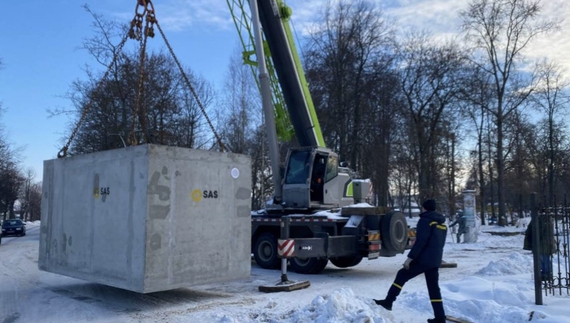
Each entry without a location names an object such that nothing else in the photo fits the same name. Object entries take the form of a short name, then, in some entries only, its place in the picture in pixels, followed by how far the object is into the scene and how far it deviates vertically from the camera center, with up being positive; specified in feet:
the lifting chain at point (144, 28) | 29.35 +10.08
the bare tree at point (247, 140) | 119.55 +13.86
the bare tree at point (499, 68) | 110.56 +29.24
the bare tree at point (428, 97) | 114.73 +23.69
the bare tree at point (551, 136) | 123.13 +16.00
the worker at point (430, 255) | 23.06 -2.70
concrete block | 26.05 -1.26
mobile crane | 43.04 +2.33
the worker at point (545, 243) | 26.86 -2.51
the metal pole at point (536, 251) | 25.43 -2.76
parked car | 122.11 -8.06
